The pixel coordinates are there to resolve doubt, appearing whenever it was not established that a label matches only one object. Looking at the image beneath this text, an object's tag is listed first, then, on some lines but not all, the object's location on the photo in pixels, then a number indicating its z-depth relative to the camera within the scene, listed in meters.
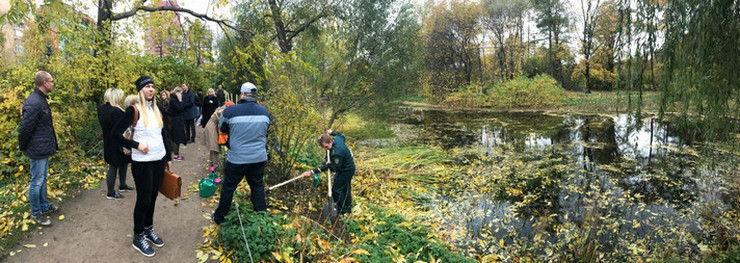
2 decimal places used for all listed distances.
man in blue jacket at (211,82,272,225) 3.55
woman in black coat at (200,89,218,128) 8.72
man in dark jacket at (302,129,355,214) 4.60
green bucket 4.40
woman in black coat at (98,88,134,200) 4.24
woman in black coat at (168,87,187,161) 6.37
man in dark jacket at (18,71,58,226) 3.43
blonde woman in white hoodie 3.08
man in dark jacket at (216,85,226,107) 12.30
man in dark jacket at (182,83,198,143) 7.26
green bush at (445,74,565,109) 23.47
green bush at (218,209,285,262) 3.37
